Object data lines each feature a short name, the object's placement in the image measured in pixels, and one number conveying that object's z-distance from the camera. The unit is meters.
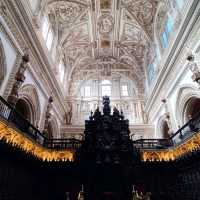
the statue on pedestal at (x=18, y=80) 9.24
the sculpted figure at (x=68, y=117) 19.88
